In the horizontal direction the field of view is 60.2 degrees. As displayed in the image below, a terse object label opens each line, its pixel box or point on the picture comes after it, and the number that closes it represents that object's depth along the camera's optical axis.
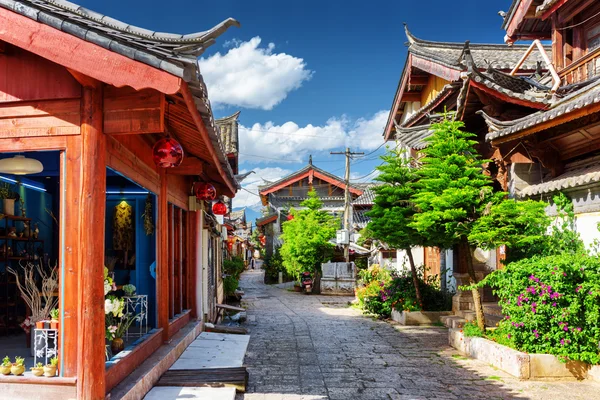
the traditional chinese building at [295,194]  36.69
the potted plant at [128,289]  7.74
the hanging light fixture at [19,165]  5.66
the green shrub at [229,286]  19.75
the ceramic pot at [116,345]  6.01
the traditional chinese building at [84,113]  4.30
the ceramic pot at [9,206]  8.43
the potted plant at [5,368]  4.84
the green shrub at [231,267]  25.14
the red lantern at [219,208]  13.37
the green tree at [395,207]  12.92
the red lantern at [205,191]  10.67
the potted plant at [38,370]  4.72
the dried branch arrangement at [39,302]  5.84
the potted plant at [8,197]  8.19
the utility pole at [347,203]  26.02
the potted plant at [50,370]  4.68
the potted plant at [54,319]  5.33
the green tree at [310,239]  25.81
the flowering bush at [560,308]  7.15
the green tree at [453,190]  9.33
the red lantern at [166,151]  6.18
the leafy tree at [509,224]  8.76
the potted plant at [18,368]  4.82
